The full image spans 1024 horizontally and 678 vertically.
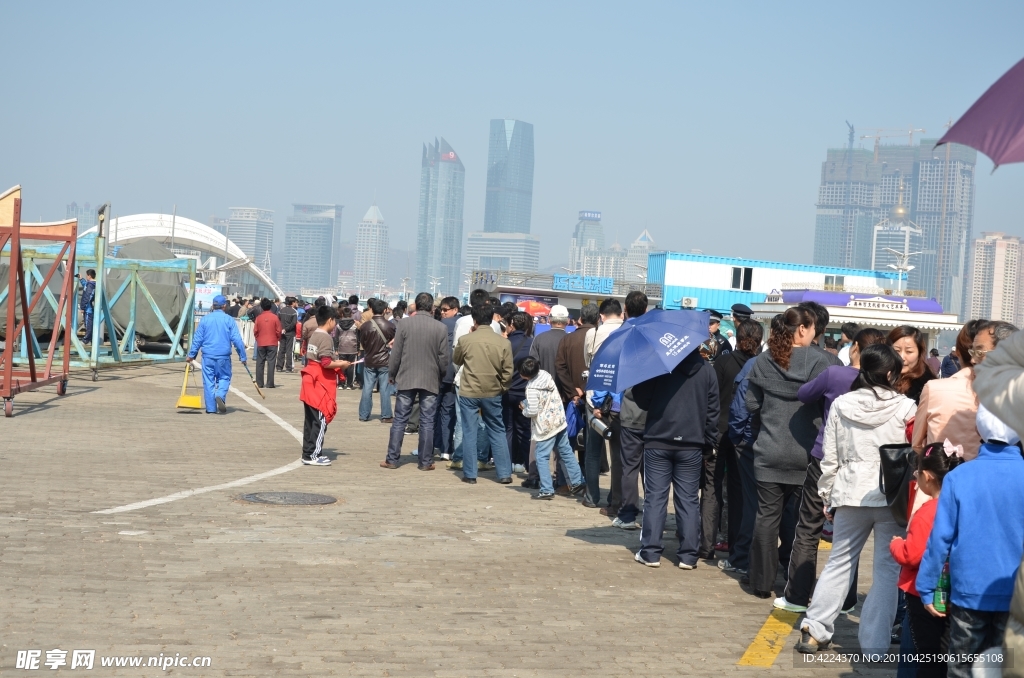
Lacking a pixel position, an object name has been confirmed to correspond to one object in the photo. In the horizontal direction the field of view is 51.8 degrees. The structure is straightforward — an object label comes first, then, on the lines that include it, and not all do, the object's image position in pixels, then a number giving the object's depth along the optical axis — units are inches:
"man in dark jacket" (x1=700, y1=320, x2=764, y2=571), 325.7
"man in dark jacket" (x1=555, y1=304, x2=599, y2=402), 433.1
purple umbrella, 131.0
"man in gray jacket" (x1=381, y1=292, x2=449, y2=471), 475.5
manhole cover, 379.2
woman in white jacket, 235.1
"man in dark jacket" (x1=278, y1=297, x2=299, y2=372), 981.2
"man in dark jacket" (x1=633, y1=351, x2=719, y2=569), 312.3
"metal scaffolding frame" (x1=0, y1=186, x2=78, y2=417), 572.1
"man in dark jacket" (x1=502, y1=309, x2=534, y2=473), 473.4
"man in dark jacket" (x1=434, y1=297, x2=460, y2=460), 503.8
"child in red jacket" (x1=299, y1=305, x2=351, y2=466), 469.4
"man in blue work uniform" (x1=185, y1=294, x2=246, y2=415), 644.1
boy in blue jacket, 170.1
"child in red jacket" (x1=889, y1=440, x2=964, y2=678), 194.1
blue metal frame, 828.6
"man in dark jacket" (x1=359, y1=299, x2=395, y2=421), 667.4
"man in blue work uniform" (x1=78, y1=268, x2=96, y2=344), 1019.3
